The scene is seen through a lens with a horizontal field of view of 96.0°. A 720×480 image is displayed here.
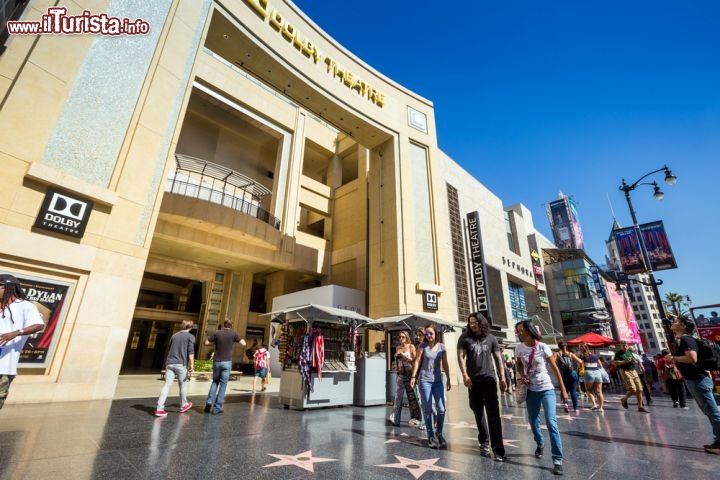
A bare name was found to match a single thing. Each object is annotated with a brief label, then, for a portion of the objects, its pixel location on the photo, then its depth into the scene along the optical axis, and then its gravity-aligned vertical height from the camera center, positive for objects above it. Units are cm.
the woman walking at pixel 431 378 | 539 -26
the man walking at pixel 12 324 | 369 +33
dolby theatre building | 850 +741
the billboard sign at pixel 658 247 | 1474 +524
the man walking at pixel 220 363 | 757 -12
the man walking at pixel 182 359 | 730 -4
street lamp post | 1400 +724
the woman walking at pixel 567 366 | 1002 -3
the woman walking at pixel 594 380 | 974 -42
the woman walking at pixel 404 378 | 716 -36
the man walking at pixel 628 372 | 931 -17
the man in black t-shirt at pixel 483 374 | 466 -15
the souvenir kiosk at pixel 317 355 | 907 +14
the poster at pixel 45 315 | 780 +93
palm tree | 6488 +1317
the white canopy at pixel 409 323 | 1217 +140
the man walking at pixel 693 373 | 523 -9
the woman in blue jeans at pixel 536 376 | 456 -16
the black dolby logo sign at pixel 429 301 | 1859 +331
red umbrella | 1549 +112
